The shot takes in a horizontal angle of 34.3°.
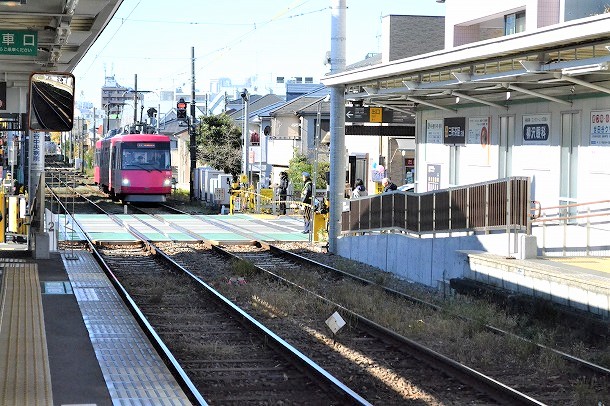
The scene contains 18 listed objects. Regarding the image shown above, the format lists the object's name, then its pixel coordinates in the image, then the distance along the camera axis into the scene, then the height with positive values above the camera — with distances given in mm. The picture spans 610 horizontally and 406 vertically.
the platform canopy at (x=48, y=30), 12609 +1863
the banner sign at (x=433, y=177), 24391 -476
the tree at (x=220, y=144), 62156 +794
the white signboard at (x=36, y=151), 19938 +91
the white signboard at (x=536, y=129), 19141 +584
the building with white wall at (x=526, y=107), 15469 +1052
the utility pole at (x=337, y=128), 23281 +687
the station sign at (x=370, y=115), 24031 +1065
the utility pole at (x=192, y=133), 51094 +1211
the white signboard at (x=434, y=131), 24047 +649
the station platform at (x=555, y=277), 12477 -1661
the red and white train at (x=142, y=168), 43719 -529
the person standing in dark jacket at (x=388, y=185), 25828 -727
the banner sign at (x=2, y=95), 19755 +1211
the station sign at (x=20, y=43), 14695 +1674
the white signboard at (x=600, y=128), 17094 +541
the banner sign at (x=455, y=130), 22625 +640
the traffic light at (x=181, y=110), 52031 +2450
